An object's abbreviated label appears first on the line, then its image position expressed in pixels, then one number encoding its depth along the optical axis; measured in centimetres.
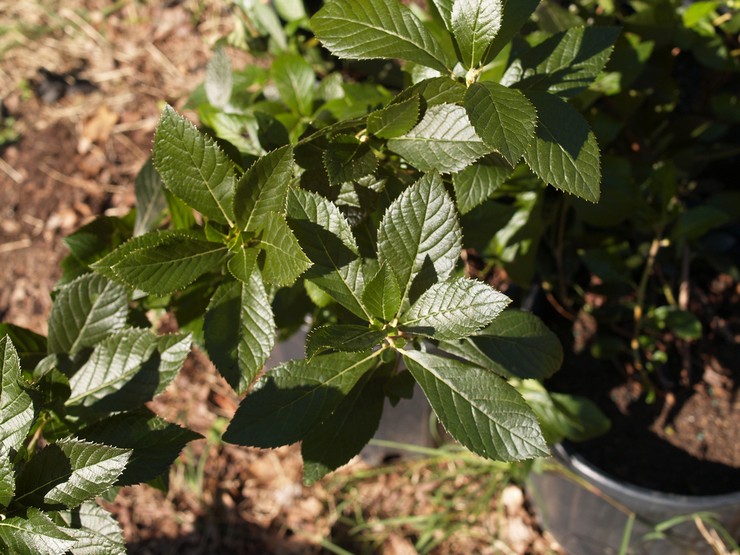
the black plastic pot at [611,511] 62
